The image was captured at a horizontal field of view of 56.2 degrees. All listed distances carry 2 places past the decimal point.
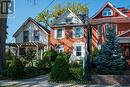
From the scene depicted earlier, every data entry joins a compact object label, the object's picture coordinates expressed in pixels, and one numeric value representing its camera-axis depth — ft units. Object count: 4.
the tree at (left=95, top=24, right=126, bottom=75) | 27.94
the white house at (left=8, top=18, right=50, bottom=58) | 55.97
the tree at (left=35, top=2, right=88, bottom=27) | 82.00
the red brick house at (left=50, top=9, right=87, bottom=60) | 53.06
